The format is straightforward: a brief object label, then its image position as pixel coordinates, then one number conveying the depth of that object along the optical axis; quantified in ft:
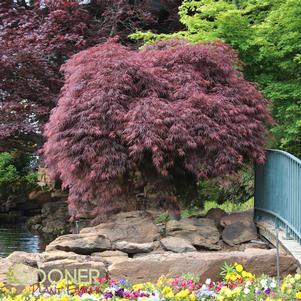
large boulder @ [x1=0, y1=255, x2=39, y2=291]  17.85
